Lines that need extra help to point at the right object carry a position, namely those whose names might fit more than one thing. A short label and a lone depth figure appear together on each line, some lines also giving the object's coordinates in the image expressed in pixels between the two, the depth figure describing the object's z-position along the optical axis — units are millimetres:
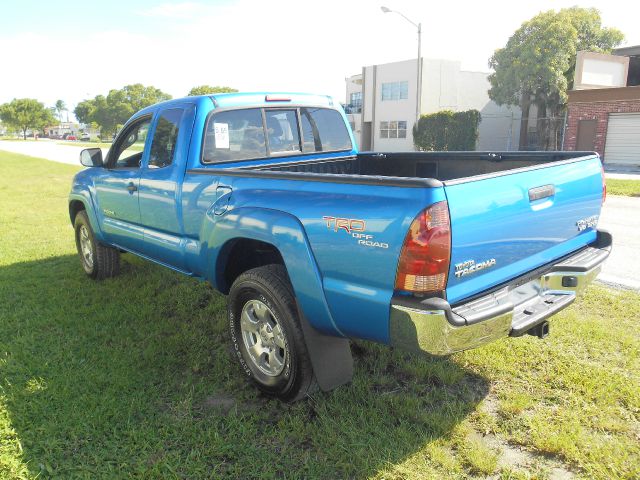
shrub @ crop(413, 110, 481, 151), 35469
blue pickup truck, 2584
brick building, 25969
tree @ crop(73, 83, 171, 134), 115500
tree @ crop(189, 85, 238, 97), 86125
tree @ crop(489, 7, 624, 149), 36500
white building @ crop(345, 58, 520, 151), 42594
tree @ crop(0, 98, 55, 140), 105188
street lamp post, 24688
